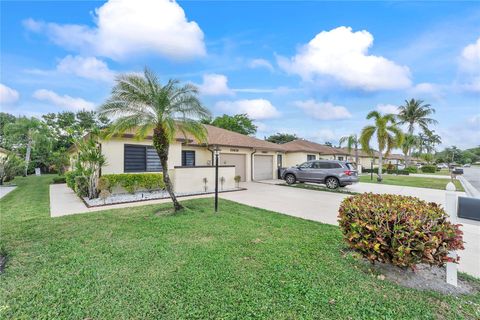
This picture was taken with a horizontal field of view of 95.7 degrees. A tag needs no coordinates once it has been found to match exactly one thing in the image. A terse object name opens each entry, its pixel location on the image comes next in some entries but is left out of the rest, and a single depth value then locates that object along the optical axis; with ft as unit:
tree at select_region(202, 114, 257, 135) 111.24
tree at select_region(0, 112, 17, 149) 109.25
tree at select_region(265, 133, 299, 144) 149.18
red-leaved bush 10.07
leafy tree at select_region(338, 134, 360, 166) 93.35
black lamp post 24.28
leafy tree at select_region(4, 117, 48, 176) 80.49
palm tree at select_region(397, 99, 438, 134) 115.55
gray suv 44.03
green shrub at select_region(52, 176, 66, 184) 55.11
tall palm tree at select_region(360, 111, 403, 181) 58.18
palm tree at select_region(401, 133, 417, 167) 111.14
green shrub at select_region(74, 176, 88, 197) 32.35
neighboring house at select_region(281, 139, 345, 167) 71.51
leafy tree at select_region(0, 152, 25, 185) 48.42
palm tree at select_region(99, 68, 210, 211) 22.68
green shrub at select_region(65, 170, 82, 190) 33.86
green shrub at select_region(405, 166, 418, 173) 116.20
